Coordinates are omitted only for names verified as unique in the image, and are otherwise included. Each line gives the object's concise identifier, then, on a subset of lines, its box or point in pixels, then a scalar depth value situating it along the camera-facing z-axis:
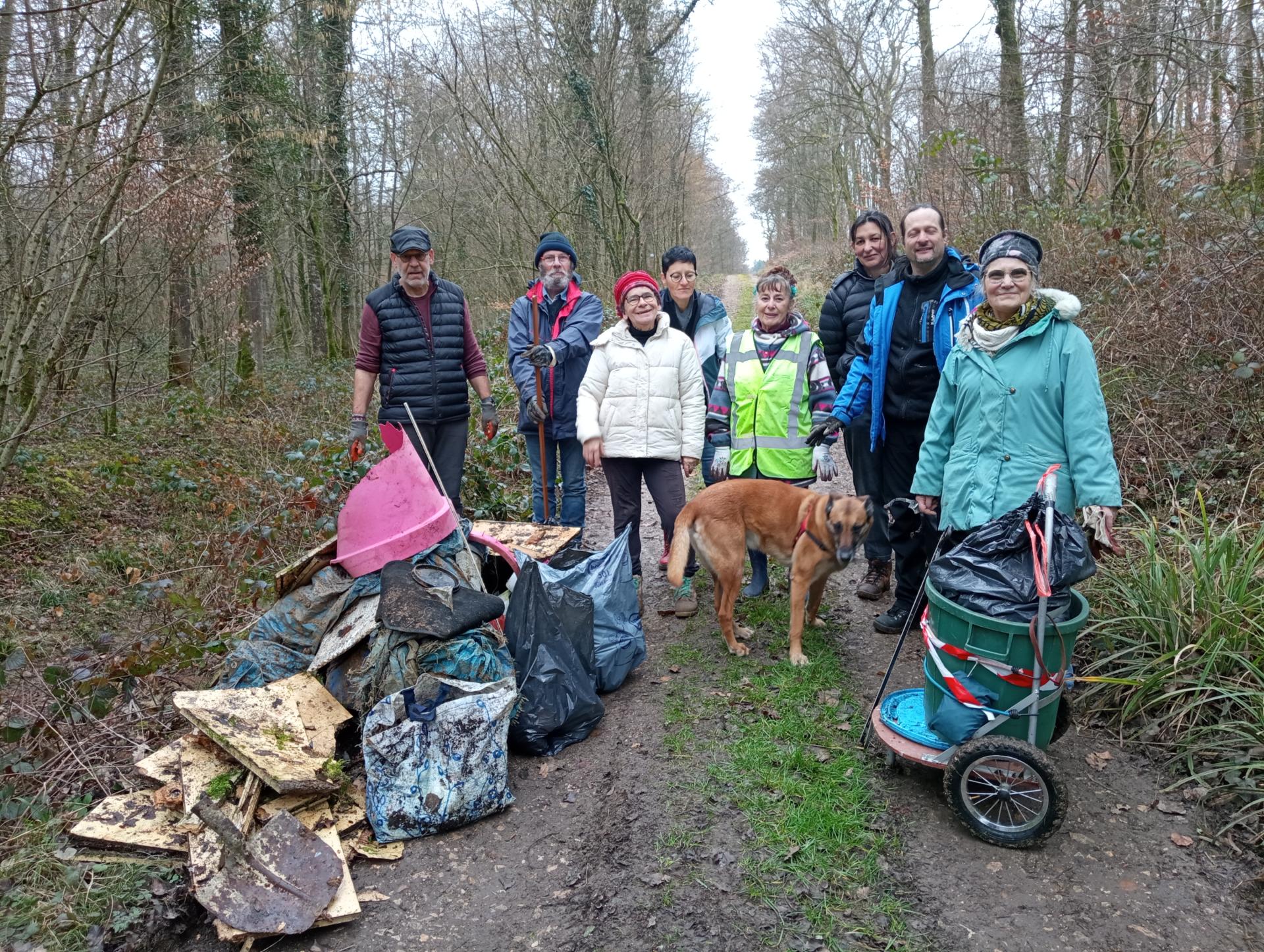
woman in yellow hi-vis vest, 4.59
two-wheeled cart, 2.68
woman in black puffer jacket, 4.60
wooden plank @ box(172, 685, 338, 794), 3.02
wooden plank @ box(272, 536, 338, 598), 3.97
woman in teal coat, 3.01
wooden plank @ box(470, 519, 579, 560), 4.66
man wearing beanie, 5.30
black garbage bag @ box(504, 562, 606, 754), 3.56
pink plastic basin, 3.93
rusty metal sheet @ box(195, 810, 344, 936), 2.56
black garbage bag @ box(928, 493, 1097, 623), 2.71
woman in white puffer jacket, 4.75
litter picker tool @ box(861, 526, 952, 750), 3.24
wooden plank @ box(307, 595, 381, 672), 3.66
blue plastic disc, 3.06
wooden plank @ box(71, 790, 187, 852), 2.83
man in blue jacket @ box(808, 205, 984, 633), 3.92
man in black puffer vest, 4.97
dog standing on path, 4.22
